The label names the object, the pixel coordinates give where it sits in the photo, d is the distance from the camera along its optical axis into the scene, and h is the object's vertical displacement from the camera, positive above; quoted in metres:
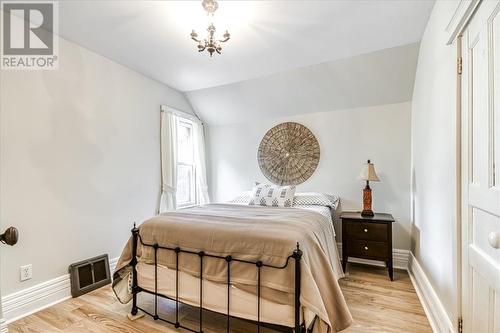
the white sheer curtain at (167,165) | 3.53 +0.03
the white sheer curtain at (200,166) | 4.21 +0.02
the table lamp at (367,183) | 3.02 -0.22
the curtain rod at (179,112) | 3.56 +0.84
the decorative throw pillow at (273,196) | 3.12 -0.37
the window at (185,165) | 3.98 +0.04
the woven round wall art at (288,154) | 3.68 +0.19
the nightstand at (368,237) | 2.80 -0.82
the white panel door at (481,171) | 1.14 -0.03
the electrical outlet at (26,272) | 2.10 -0.87
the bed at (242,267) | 1.55 -0.70
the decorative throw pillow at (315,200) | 3.20 -0.43
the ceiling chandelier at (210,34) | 1.83 +0.97
